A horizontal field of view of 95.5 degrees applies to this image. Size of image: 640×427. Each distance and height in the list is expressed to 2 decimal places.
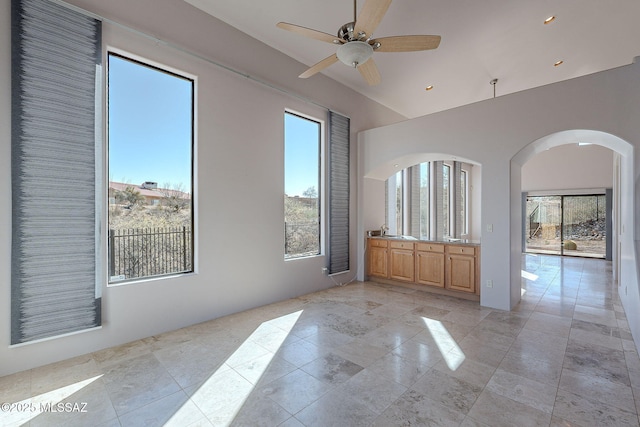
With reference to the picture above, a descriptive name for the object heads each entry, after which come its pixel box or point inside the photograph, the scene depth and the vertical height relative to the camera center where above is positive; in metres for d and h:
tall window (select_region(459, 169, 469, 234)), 10.83 +0.51
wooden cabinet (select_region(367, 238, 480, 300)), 4.61 -0.91
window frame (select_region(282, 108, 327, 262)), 5.27 +0.44
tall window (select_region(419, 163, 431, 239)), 8.50 +0.40
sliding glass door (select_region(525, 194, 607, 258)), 8.83 -0.35
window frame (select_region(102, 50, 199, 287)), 2.94 +0.76
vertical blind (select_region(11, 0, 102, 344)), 2.48 +0.38
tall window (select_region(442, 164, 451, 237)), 9.59 +0.46
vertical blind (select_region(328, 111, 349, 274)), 5.29 +0.38
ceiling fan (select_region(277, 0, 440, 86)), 2.48 +1.56
